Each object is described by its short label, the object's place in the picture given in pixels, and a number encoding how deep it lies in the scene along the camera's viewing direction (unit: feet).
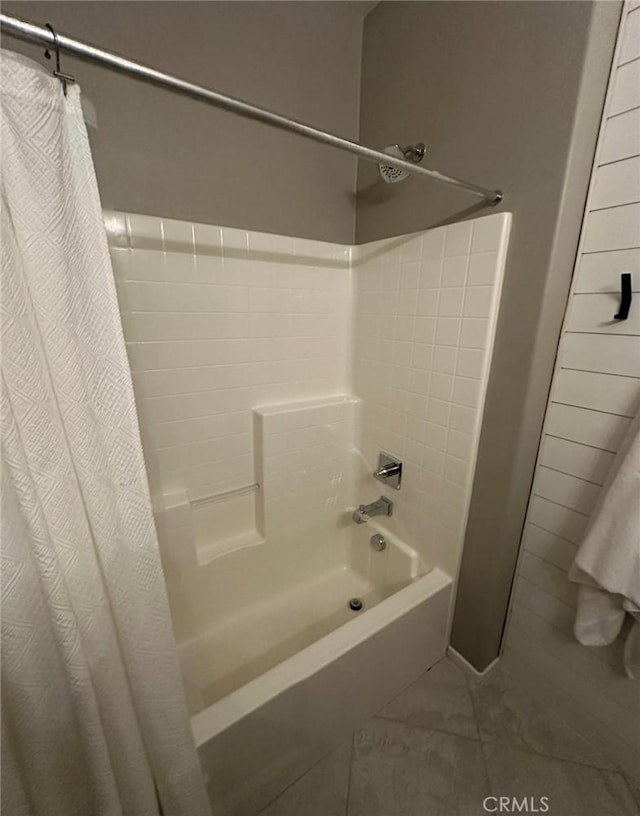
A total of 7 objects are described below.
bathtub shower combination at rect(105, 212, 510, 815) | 3.28
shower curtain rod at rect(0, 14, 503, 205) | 1.37
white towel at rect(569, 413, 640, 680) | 2.66
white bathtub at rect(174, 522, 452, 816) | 2.79
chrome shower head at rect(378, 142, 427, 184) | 3.48
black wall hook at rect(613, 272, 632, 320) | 2.73
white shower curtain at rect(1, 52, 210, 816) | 1.50
